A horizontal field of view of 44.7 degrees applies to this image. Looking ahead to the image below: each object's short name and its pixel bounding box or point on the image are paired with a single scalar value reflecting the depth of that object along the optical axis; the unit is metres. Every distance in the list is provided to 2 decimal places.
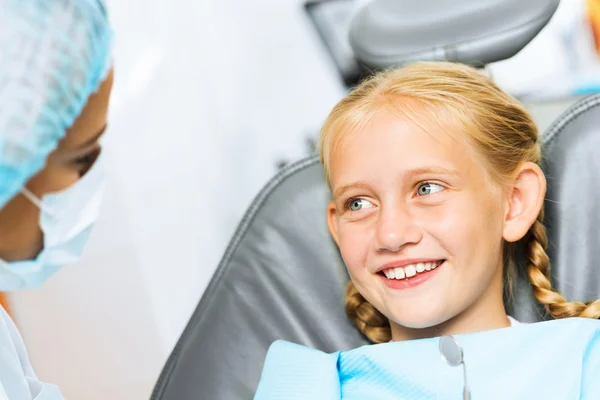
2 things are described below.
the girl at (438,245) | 1.02
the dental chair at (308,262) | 1.16
